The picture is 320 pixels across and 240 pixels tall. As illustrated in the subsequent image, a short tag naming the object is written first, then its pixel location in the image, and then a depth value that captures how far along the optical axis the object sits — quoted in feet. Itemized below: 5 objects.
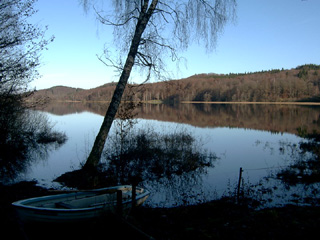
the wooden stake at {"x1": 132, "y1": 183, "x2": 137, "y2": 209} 18.76
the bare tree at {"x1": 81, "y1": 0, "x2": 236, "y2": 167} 28.68
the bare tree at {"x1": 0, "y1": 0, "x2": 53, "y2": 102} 33.76
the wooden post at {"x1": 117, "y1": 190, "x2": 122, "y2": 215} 17.02
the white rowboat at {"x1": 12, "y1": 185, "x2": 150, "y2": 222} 16.62
